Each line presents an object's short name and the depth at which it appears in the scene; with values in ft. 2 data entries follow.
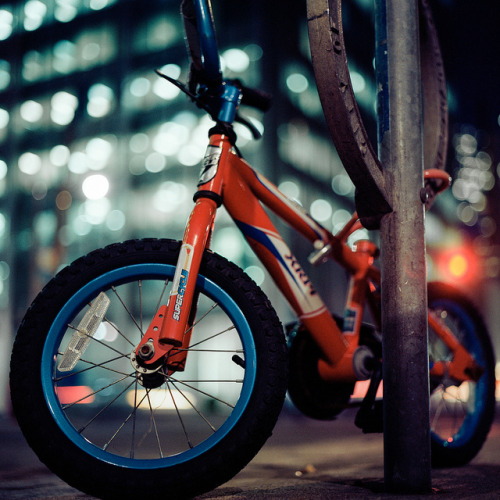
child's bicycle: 6.42
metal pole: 6.72
